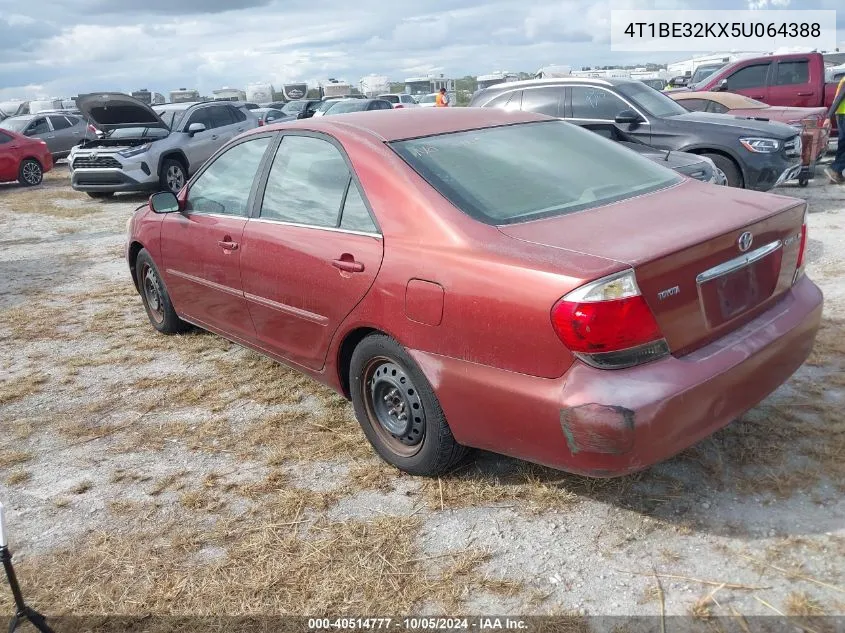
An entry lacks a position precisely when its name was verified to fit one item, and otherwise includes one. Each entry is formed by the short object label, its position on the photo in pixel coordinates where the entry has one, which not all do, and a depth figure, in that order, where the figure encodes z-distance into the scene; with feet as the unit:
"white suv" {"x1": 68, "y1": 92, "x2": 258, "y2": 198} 42.33
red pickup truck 45.55
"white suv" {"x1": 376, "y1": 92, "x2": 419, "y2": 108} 104.58
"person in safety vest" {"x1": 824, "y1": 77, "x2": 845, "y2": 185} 34.27
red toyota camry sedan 8.35
